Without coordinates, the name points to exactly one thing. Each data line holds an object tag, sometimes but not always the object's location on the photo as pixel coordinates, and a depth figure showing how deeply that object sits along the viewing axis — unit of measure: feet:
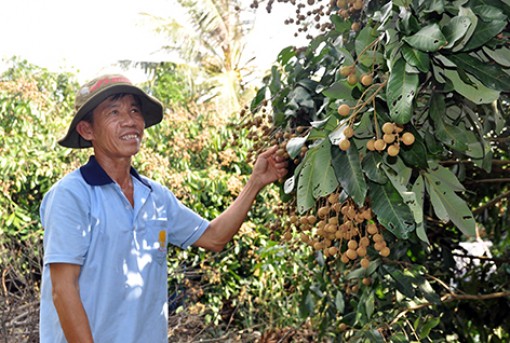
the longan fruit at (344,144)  4.96
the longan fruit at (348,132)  4.90
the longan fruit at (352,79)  5.15
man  7.29
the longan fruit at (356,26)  6.25
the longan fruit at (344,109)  5.00
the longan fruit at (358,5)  6.27
